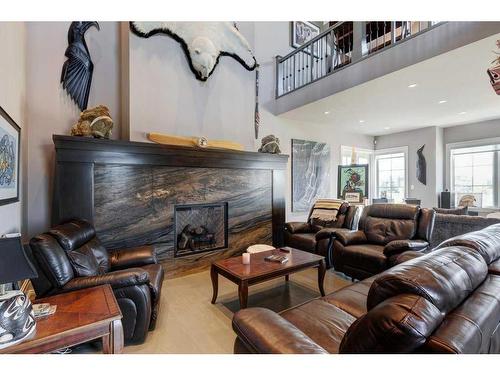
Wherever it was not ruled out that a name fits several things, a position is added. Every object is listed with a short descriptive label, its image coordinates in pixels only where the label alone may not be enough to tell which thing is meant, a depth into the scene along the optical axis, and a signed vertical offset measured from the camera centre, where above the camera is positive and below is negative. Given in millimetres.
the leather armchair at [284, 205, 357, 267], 3508 -819
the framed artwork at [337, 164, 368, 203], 5727 +4
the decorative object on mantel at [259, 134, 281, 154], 4520 +677
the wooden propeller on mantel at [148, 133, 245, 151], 3449 +608
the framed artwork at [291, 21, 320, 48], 5939 +3729
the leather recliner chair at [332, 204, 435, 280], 2855 -724
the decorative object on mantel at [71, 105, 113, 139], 2854 +678
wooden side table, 1210 -750
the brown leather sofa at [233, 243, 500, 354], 853 -510
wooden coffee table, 2238 -850
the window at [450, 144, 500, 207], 5746 +225
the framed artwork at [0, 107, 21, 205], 1970 +213
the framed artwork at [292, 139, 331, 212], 5867 +232
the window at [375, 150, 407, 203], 6985 +202
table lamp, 1144 -556
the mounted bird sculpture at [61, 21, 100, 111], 3256 +1553
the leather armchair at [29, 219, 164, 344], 1771 -716
